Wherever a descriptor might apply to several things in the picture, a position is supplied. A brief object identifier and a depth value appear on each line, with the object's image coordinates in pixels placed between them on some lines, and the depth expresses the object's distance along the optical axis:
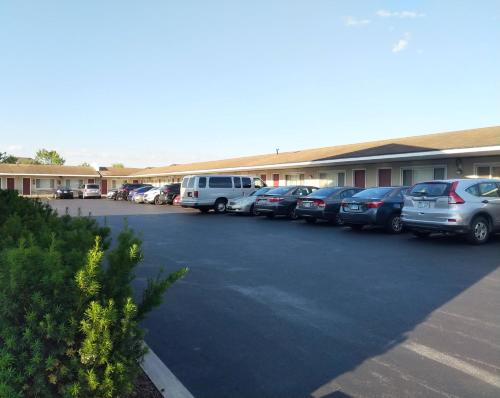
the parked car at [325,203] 16.55
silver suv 11.12
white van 23.36
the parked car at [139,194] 36.38
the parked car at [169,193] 32.88
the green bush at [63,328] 2.48
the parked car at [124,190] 42.22
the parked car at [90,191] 49.69
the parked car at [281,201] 19.25
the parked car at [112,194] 44.57
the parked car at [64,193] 49.33
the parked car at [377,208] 13.80
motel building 20.06
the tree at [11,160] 78.11
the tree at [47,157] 110.75
